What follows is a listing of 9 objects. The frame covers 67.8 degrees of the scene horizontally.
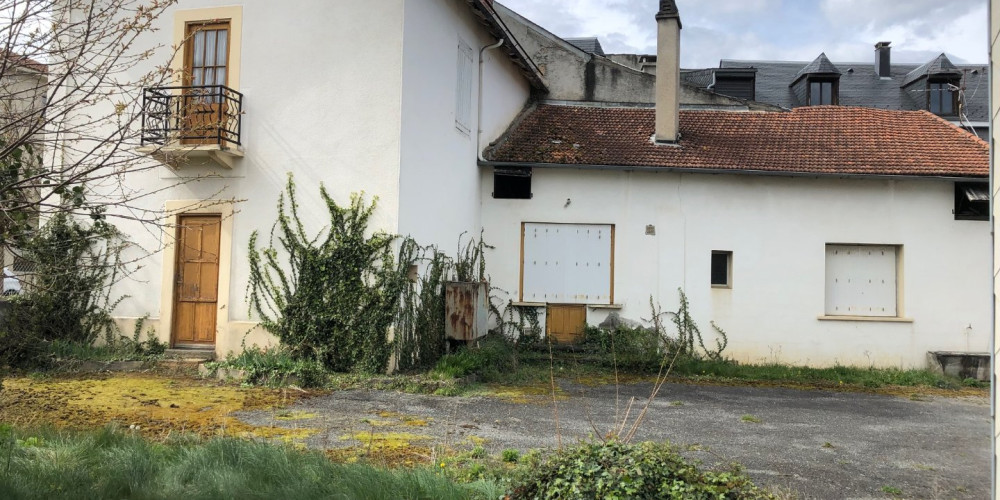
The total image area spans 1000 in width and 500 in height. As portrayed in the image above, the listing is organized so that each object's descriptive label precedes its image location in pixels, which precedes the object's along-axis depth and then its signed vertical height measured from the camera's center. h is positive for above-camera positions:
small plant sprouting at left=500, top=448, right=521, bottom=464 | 6.07 -1.40
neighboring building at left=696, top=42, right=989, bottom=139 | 24.97 +7.54
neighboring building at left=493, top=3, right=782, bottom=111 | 17.81 +5.02
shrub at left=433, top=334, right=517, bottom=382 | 10.59 -1.17
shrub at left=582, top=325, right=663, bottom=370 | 12.66 -1.01
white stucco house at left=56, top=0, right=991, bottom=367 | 11.38 +1.38
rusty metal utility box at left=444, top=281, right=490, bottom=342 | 11.78 -0.43
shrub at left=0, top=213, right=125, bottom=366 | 10.59 -0.52
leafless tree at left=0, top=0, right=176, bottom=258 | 4.14 +0.86
